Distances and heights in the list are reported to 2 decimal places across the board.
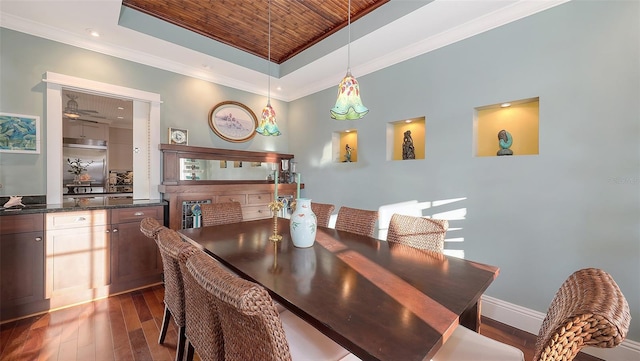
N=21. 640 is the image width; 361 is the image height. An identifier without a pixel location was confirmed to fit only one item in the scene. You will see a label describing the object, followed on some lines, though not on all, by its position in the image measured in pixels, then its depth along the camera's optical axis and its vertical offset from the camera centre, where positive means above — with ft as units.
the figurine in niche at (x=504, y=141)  7.49 +1.16
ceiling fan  14.79 +4.68
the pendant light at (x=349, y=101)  5.69 +1.81
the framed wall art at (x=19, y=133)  7.87 +1.47
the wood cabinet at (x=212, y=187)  9.96 -0.39
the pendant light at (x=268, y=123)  8.07 +1.83
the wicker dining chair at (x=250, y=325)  2.28 -1.56
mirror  11.16 +0.46
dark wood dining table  2.52 -1.56
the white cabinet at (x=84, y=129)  19.70 +4.02
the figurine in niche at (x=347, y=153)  11.97 +1.26
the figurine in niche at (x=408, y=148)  9.57 +1.22
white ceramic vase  5.39 -0.99
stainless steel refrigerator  18.92 +1.32
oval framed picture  12.25 +2.97
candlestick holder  5.93 -0.72
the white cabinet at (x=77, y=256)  7.57 -2.48
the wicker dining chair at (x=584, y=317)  2.03 -1.23
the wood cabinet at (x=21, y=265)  6.94 -2.50
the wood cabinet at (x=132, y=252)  8.55 -2.64
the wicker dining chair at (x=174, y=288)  4.46 -2.26
